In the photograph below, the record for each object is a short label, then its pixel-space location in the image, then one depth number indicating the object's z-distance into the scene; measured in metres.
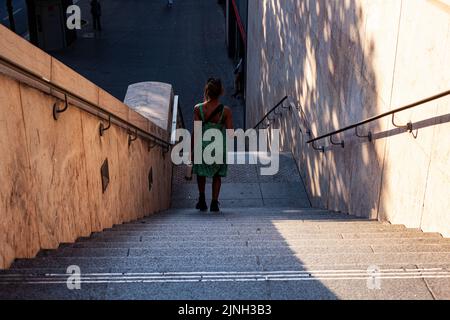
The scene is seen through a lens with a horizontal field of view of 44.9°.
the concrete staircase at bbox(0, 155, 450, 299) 2.79
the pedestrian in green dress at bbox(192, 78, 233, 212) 6.18
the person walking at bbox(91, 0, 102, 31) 22.00
